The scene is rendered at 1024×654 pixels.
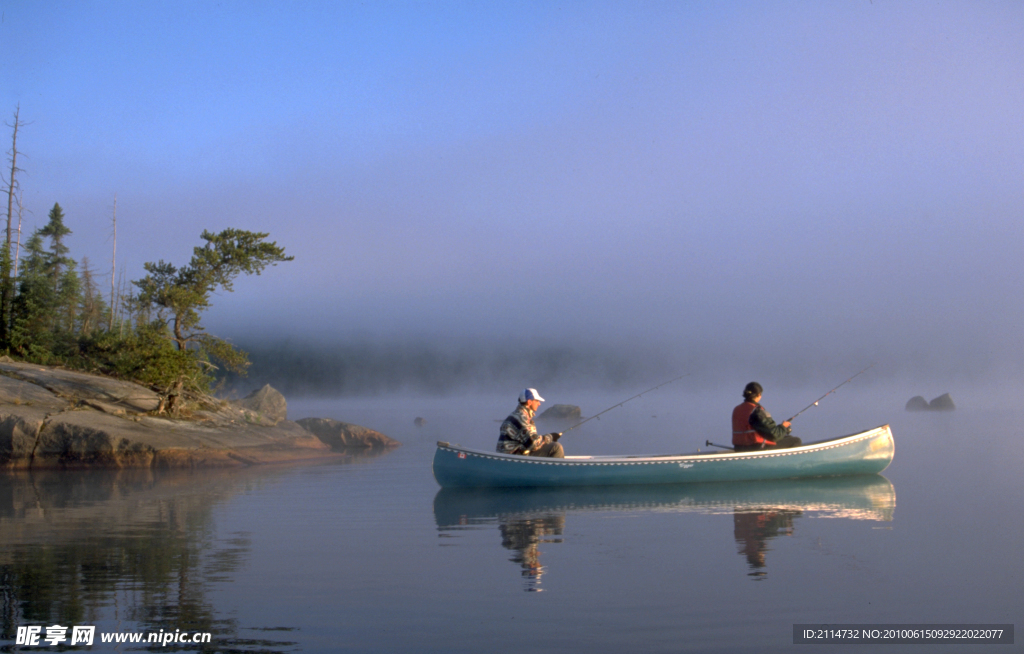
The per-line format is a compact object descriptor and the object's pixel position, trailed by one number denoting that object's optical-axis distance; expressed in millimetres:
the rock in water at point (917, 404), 51722
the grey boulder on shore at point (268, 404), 28927
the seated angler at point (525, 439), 15914
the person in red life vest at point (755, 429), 15766
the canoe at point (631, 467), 15562
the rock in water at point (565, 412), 45156
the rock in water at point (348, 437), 27797
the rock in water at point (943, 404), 50572
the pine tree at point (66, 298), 27922
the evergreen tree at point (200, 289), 23703
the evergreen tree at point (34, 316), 25828
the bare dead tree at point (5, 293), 27092
